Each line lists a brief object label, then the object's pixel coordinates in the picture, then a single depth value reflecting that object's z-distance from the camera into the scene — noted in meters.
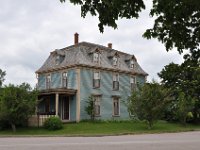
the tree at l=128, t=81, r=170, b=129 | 34.97
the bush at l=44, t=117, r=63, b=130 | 34.65
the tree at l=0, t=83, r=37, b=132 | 32.91
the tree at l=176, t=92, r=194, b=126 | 41.20
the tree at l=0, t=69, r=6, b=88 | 76.91
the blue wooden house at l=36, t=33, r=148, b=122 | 41.06
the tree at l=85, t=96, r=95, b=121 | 39.66
